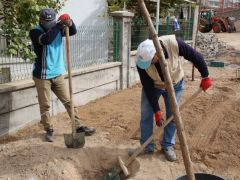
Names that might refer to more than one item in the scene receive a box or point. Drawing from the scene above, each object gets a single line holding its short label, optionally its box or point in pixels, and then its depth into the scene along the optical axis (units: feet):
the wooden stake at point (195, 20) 44.52
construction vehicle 88.99
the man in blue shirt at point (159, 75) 11.86
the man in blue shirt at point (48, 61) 14.65
